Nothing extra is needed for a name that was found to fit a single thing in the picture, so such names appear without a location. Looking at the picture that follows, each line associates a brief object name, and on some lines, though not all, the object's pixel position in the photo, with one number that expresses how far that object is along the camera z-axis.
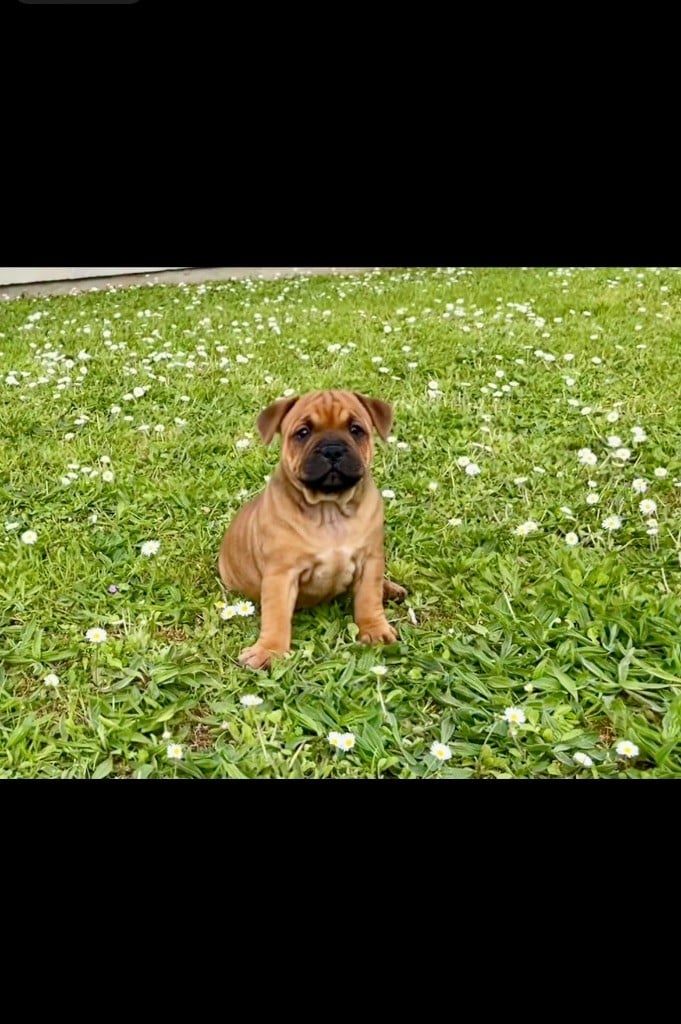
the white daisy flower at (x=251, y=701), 1.43
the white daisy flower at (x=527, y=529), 1.84
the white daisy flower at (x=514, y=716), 1.36
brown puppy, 1.44
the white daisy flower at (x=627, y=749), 1.27
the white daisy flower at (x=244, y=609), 1.62
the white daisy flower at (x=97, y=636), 1.57
